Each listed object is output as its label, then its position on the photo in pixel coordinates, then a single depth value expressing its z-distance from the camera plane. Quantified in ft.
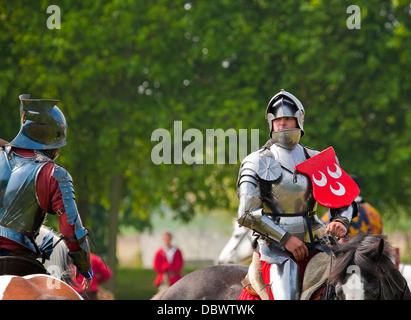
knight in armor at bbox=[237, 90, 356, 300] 32.71
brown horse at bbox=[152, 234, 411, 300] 27.81
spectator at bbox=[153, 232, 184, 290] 96.32
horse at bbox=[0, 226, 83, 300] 26.58
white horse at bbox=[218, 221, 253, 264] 65.00
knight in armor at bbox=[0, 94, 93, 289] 30.81
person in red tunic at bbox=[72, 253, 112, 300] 57.21
